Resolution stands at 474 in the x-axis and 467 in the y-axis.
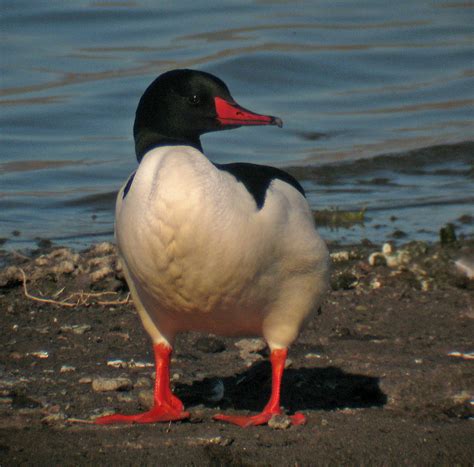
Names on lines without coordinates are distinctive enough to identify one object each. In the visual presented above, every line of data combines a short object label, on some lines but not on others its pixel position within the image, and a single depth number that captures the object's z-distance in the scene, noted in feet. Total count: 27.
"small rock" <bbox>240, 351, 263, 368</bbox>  41.74
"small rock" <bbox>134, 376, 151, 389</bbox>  39.34
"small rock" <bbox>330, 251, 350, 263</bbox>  55.06
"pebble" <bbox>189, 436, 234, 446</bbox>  33.09
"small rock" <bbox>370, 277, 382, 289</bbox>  50.77
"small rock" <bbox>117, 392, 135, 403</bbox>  38.18
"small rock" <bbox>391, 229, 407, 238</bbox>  64.13
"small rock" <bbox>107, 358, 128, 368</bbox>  40.88
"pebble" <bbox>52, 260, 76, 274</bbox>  51.08
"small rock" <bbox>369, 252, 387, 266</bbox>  53.67
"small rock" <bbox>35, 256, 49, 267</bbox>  53.16
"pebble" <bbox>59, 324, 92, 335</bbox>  44.37
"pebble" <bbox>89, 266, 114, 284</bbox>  49.47
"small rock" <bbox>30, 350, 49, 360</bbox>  41.70
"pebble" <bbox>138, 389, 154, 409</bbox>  37.58
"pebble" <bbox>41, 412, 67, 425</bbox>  34.65
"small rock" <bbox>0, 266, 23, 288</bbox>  49.49
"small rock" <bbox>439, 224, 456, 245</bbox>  58.34
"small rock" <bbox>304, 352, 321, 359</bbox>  42.23
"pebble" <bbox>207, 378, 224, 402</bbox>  38.55
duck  33.73
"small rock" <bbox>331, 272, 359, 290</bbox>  50.47
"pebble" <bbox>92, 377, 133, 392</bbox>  38.34
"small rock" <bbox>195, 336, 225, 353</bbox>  42.83
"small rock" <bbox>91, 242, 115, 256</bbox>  54.93
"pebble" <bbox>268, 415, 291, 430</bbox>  35.35
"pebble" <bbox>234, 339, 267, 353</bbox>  43.04
